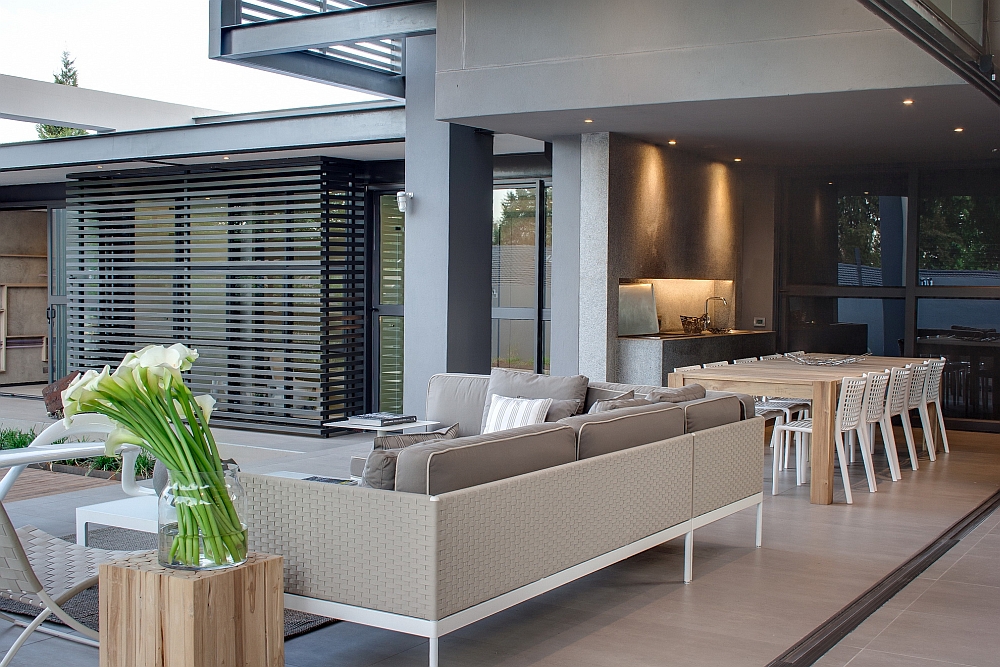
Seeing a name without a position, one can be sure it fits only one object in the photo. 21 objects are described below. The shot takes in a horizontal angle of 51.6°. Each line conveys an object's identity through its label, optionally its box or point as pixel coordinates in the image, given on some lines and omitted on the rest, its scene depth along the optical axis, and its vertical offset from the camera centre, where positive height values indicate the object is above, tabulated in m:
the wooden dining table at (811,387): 6.85 -0.50
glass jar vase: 3.11 -0.64
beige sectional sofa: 3.43 -0.76
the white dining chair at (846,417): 7.07 -0.71
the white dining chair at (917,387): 8.40 -0.59
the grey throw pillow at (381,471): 3.61 -0.55
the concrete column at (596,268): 8.73 +0.39
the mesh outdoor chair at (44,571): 3.48 -1.01
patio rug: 4.13 -1.26
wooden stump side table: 3.05 -0.92
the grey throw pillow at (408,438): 5.05 -0.66
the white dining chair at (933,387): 8.71 -0.62
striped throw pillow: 5.65 -0.55
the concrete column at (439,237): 8.70 +0.65
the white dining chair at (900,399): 7.82 -0.65
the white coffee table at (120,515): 4.61 -0.94
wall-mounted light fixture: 8.80 +0.96
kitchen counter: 8.94 -0.35
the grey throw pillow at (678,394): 5.41 -0.43
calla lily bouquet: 3.08 -0.38
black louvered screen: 10.84 +0.35
